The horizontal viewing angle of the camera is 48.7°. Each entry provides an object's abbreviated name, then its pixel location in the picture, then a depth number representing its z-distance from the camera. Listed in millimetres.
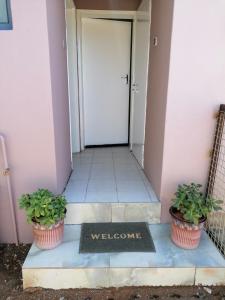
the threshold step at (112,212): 2156
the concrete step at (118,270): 1732
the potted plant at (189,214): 1802
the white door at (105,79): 3619
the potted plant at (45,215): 1769
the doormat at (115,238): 1891
